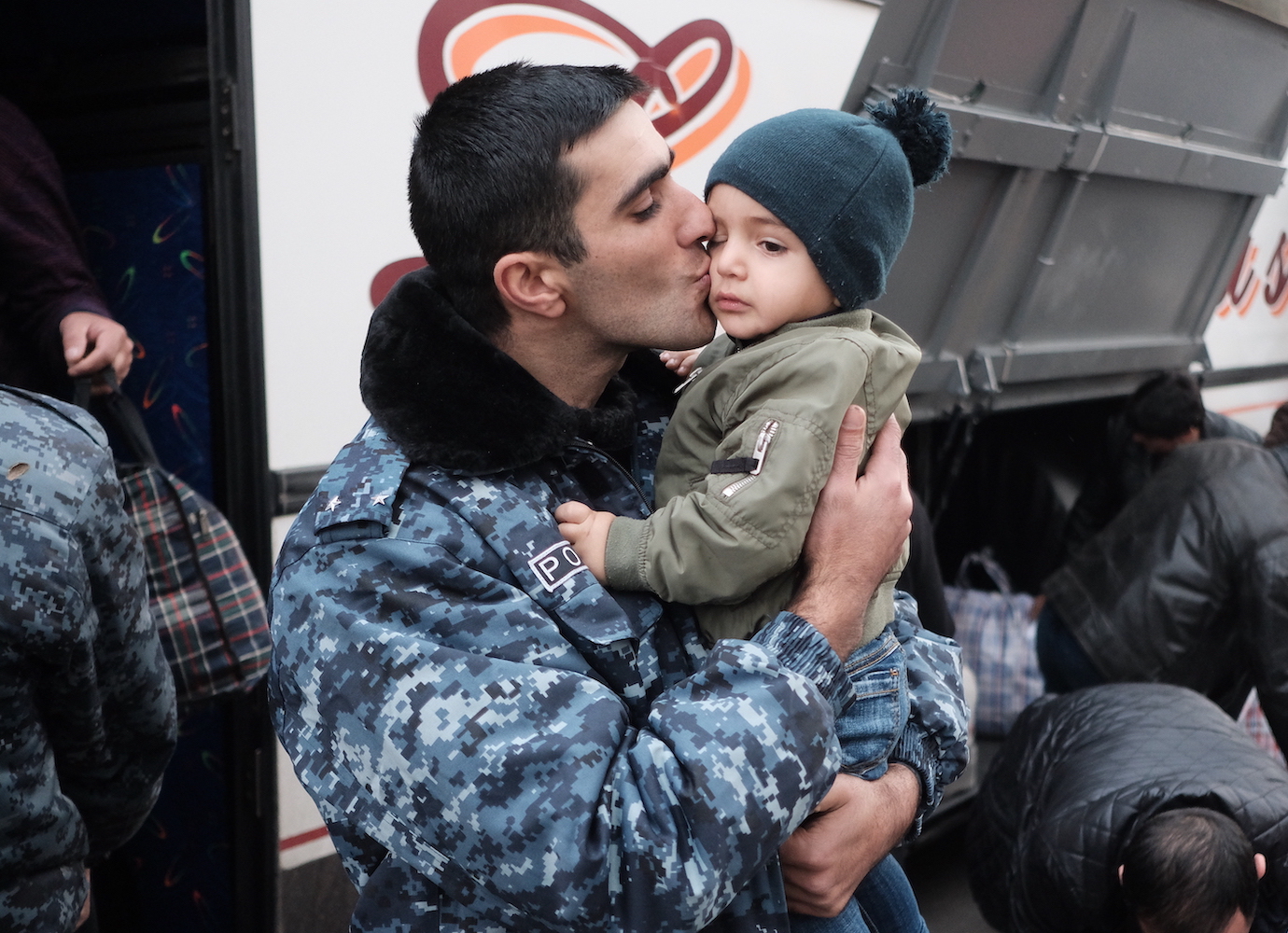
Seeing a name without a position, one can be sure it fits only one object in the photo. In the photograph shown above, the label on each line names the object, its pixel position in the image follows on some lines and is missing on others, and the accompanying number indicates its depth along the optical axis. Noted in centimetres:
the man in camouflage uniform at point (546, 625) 113
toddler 136
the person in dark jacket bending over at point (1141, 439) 440
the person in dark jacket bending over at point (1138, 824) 239
